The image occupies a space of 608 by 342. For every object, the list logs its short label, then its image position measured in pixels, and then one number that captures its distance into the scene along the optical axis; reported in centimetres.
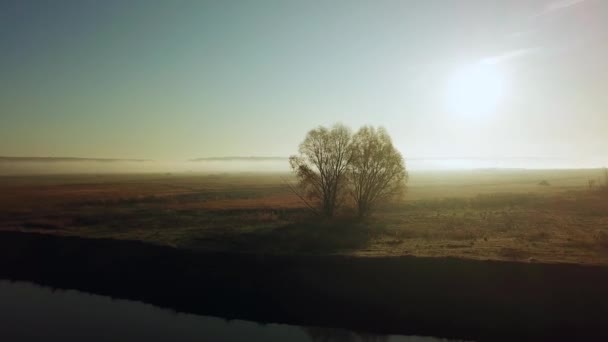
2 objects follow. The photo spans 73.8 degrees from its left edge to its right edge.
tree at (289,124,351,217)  5206
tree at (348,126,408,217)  5197
